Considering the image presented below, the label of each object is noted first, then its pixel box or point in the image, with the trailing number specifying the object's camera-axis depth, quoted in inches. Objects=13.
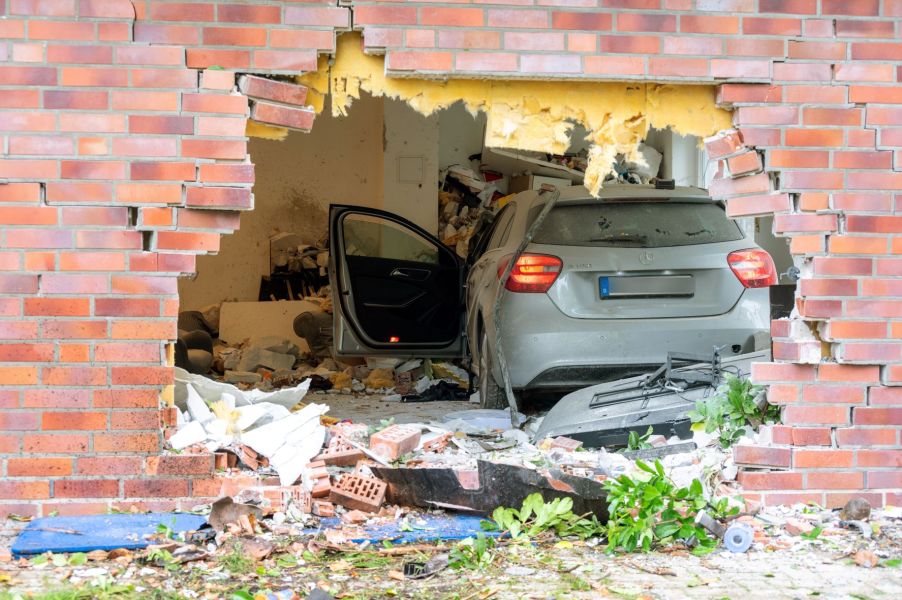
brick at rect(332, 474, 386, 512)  173.5
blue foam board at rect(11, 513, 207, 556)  153.1
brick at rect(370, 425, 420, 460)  197.3
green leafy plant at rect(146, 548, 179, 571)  148.8
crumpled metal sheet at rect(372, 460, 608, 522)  166.7
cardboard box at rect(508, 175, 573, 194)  512.1
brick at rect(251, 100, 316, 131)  173.9
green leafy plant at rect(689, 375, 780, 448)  192.4
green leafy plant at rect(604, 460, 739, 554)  158.6
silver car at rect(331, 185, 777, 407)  244.4
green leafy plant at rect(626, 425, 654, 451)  204.4
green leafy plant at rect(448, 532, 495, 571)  150.5
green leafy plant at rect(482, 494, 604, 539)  164.9
